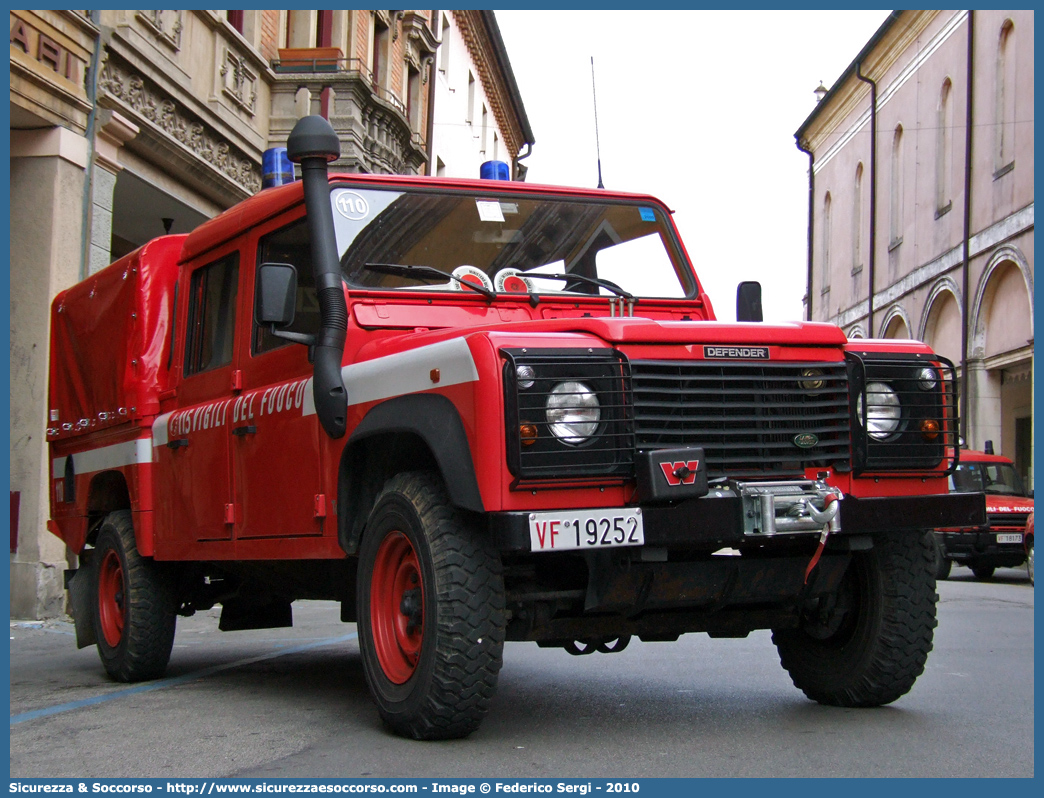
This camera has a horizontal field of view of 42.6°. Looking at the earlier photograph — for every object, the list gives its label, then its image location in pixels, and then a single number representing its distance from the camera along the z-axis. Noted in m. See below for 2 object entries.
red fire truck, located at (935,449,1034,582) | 18.59
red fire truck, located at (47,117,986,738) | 4.68
